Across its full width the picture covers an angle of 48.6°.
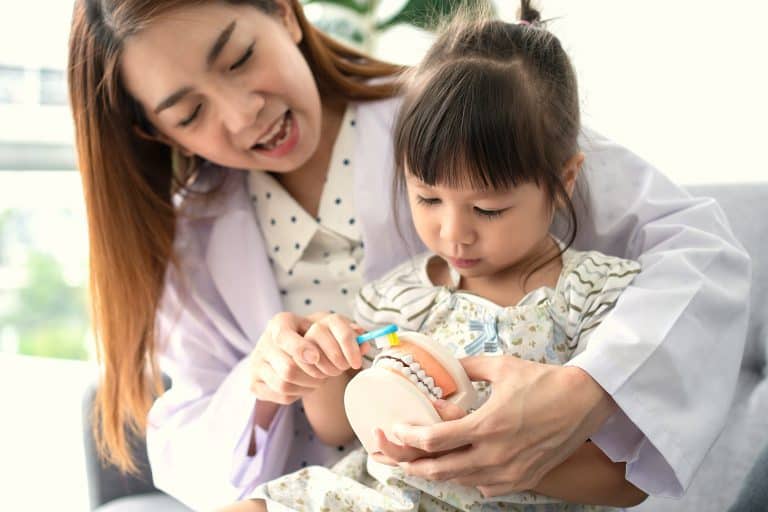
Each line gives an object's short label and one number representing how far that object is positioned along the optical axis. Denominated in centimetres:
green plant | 251
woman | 95
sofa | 119
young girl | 96
